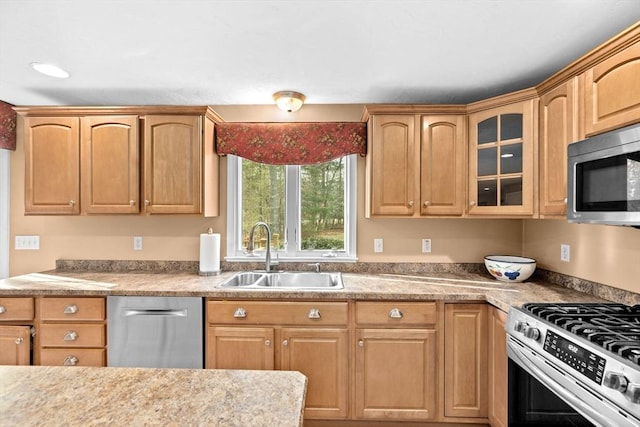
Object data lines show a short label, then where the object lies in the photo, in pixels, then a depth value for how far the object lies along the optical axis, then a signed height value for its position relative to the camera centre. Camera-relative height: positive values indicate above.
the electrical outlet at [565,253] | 2.22 -0.25
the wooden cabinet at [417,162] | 2.42 +0.37
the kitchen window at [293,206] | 2.86 +0.06
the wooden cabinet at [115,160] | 2.46 +0.38
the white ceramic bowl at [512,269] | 2.32 -0.37
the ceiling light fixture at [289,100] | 2.47 +0.83
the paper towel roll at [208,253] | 2.57 -0.30
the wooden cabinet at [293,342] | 2.12 -0.80
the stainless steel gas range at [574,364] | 1.10 -0.56
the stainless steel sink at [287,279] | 2.65 -0.51
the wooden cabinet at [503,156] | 2.11 +0.37
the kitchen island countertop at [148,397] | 0.78 -0.47
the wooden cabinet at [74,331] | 2.15 -0.74
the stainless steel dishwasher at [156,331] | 2.13 -0.74
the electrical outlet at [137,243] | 2.83 -0.25
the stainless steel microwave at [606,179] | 1.32 +0.15
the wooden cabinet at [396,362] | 2.11 -0.91
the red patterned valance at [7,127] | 2.70 +0.69
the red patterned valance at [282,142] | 2.69 +0.56
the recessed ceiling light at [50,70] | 2.06 +0.88
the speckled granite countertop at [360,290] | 2.00 -0.48
